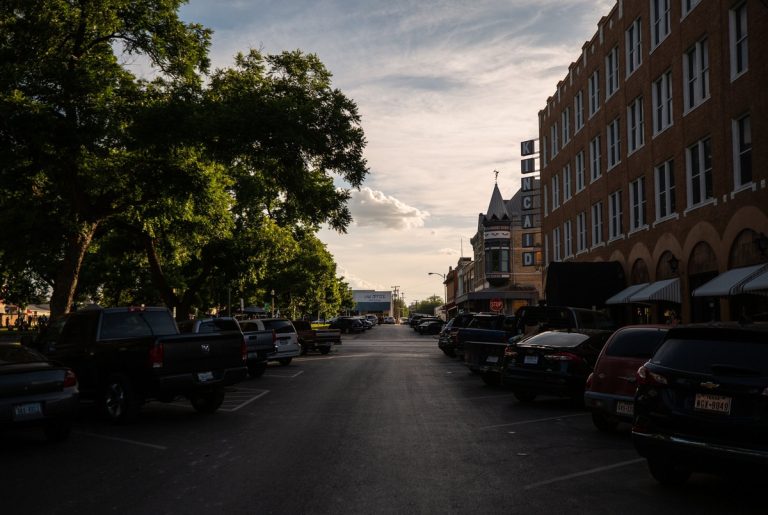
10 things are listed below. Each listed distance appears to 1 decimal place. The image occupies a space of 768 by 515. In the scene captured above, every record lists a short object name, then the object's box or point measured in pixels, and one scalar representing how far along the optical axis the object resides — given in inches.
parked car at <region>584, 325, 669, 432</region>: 389.1
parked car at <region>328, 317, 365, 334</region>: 2908.2
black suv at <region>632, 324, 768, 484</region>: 241.3
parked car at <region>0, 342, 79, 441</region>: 367.6
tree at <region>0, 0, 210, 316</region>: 756.6
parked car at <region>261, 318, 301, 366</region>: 1042.7
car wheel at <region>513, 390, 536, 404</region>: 574.6
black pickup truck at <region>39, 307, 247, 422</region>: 460.8
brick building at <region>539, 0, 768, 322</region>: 802.8
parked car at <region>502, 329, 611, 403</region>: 515.5
